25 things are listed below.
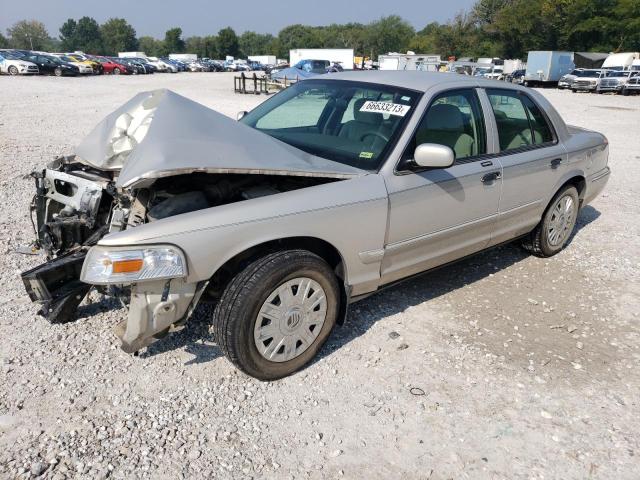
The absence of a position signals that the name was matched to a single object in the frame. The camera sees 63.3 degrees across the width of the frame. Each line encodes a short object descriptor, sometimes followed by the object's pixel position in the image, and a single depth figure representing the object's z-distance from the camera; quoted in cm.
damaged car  268
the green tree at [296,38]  12016
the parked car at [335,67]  3894
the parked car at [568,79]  3343
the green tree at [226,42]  10769
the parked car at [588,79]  3219
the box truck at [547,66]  3803
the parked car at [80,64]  3928
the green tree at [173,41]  11506
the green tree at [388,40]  11462
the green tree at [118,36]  11919
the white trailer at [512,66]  4841
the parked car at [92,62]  4194
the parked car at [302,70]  3033
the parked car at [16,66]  3397
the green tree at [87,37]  11594
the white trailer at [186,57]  8251
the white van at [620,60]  3941
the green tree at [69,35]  11688
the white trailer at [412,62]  4494
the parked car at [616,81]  3112
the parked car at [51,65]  3588
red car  4441
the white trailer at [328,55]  5350
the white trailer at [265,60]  8525
